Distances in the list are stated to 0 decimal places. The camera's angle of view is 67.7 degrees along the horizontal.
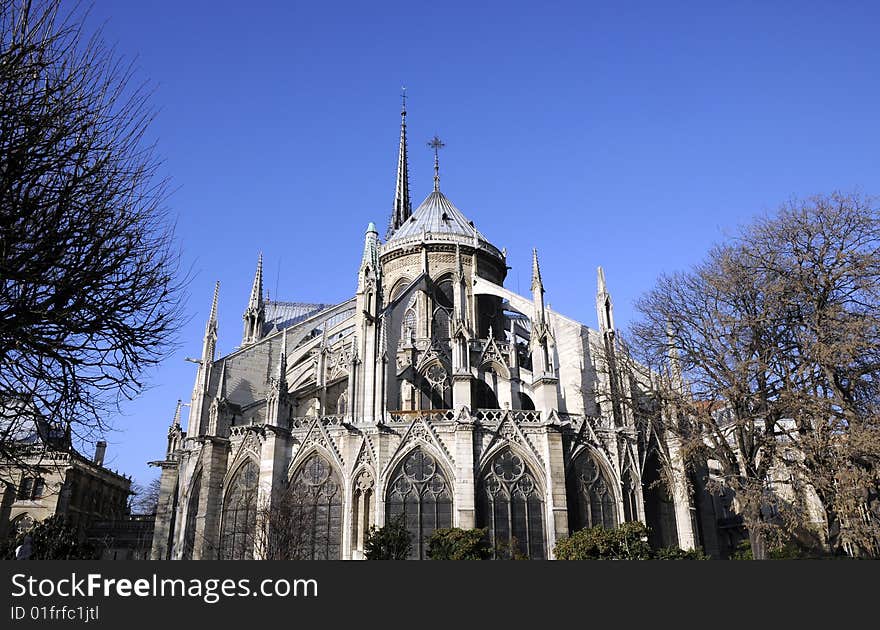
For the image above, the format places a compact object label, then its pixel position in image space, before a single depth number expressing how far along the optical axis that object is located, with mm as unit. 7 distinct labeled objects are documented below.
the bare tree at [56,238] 8930
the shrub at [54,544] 24438
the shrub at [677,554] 21950
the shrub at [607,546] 20812
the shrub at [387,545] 20594
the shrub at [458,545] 21225
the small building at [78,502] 39688
